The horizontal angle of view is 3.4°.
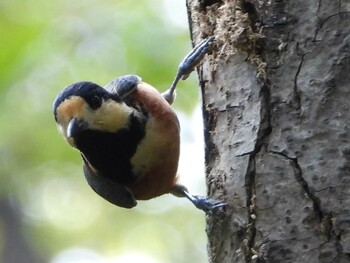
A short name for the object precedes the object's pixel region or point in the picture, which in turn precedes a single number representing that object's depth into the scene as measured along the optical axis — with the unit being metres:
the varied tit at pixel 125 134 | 2.74
